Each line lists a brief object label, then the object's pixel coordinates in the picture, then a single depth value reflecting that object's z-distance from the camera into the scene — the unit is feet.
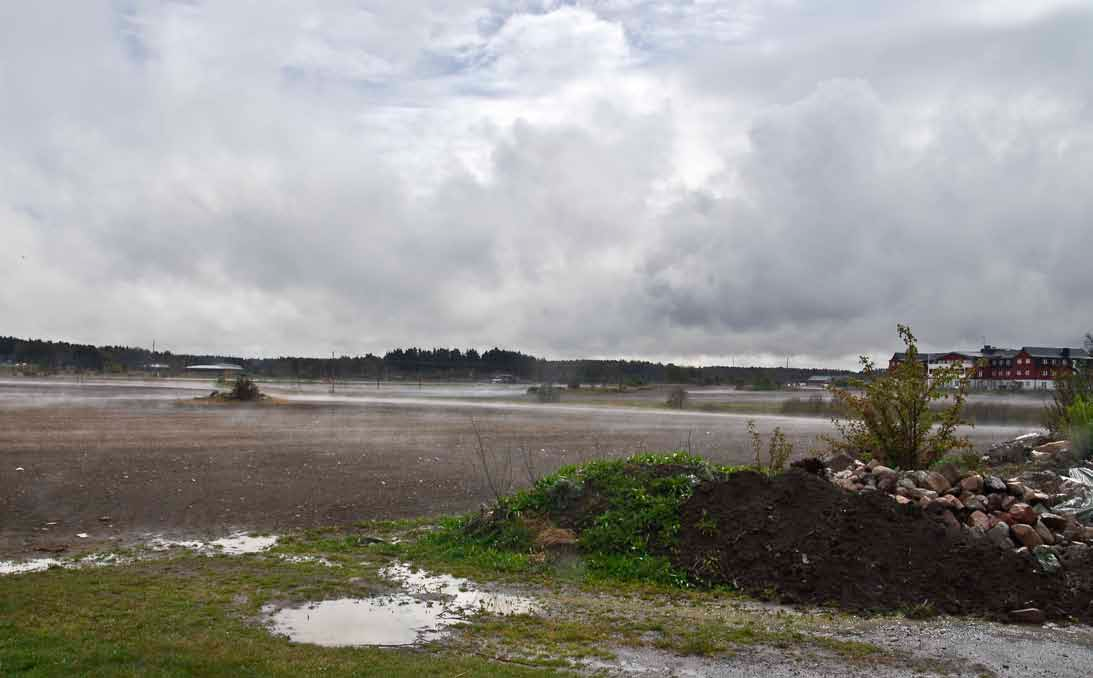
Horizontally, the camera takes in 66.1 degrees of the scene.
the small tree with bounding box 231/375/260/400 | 171.22
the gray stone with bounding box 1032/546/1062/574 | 32.50
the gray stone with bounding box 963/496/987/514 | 37.14
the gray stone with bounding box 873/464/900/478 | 41.78
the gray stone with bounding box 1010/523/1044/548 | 34.55
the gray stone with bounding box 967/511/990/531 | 35.70
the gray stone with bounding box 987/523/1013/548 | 34.42
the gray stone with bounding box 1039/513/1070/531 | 36.35
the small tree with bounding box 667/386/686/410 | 191.11
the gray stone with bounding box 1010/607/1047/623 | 28.78
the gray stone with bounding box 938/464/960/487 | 41.42
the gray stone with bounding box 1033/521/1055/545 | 35.03
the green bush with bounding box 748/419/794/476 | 47.50
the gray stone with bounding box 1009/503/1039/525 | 35.88
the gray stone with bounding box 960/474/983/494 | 39.19
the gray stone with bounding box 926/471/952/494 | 39.42
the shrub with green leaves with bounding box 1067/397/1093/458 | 53.83
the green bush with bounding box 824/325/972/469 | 48.96
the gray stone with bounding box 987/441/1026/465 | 60.29
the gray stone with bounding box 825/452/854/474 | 51.76
